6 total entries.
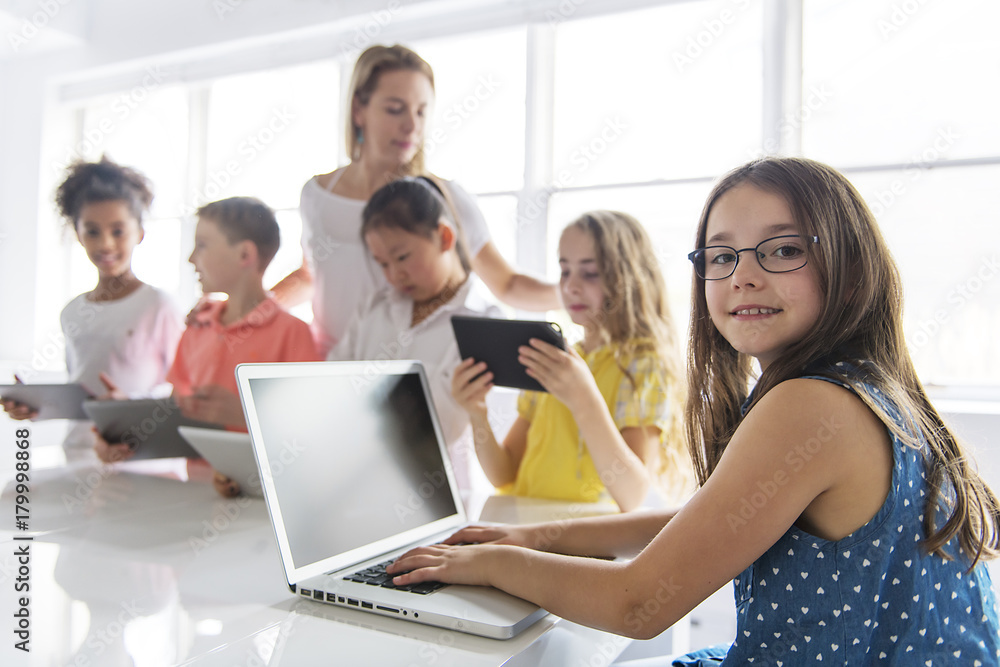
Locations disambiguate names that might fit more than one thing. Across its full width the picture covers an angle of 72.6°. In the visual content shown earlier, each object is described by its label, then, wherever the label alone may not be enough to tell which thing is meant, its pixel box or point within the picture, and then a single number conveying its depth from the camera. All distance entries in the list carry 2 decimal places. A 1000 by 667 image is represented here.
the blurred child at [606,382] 1.41
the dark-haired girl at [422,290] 1.68
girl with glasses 0.65
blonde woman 1.81
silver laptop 0.77
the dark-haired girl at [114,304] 2.19
